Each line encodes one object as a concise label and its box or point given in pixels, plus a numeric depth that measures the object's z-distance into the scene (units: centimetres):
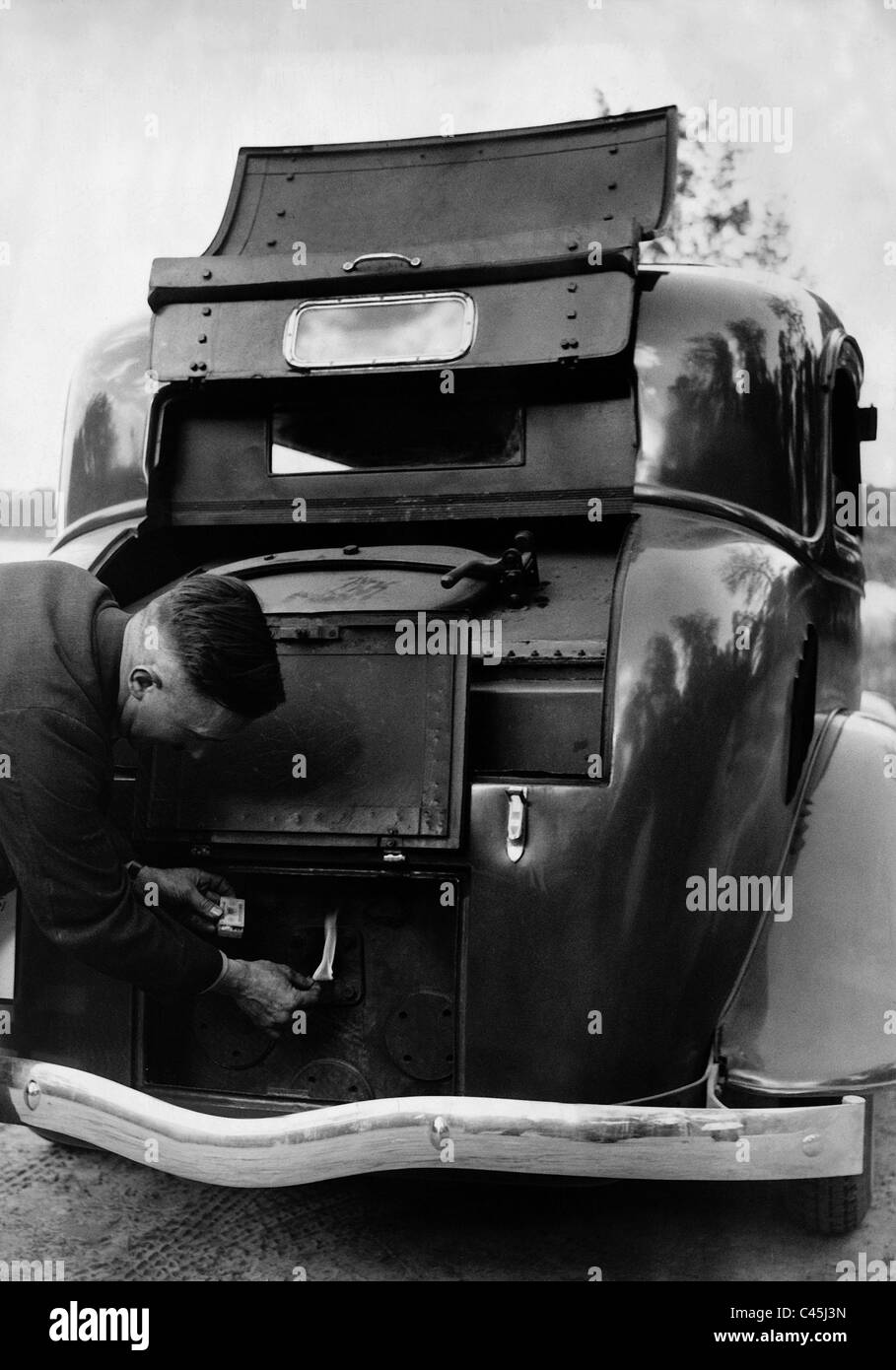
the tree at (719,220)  691
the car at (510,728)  274
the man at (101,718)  270
